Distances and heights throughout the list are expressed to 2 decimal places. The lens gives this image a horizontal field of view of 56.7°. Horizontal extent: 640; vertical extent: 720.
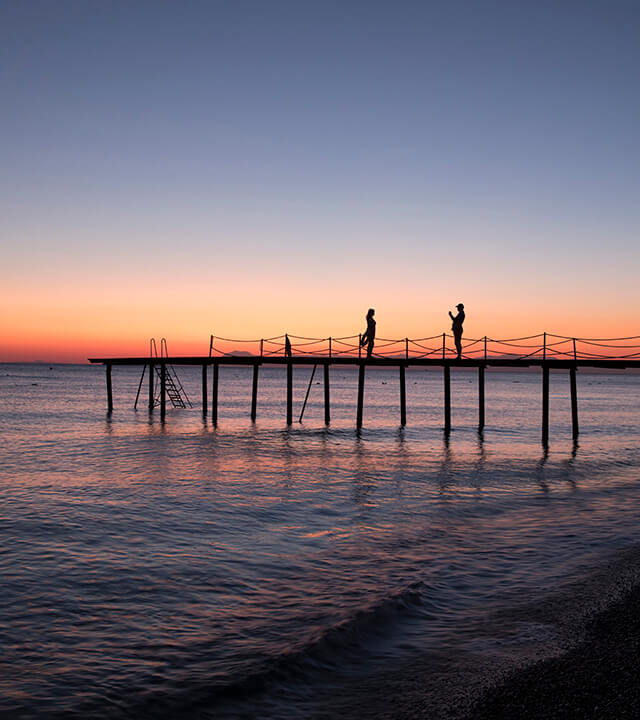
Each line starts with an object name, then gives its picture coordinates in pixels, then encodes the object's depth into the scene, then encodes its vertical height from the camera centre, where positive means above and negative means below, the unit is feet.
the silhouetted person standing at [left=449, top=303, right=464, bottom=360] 87.01 +4.46
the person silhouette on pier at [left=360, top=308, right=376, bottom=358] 93.72 +3.26
